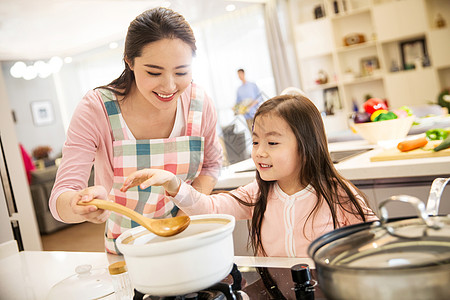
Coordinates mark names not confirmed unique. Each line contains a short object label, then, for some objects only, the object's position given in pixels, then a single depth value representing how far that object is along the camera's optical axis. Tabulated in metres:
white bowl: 2.09
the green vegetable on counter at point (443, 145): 1.59
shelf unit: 5.63
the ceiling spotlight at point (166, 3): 5.93
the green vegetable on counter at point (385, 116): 2.09
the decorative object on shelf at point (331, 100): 6.72
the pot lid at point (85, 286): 0.92
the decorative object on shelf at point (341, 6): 6.19
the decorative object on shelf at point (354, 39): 6.21
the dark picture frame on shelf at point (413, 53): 5.77
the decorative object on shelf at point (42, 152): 7.44
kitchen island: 1.55
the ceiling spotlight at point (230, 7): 6.82
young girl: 1.14
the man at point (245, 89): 6.68
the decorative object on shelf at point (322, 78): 6.74
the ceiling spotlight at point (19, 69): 7.06
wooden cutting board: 1.60
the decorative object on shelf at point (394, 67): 5.96
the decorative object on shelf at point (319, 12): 6.56
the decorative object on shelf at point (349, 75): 6.36
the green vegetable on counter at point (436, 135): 1.89
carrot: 1.71
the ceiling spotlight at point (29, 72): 7.21
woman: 1.12
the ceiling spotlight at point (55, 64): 7.12
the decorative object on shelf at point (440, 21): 5.53
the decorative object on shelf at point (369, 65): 6.20
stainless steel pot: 0.45
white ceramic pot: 0.64
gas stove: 0.71
